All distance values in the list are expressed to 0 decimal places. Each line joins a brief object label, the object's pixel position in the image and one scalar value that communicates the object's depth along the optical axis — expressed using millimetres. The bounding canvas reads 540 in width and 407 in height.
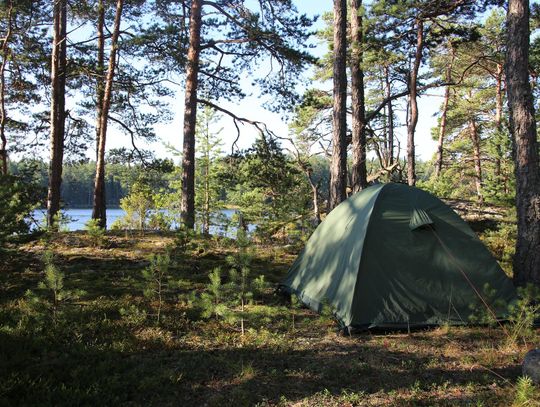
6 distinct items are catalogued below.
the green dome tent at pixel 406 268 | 5430
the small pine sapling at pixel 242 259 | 5141
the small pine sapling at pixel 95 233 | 9641
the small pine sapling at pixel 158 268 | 5395
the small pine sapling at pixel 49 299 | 4758
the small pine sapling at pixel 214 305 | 4871
